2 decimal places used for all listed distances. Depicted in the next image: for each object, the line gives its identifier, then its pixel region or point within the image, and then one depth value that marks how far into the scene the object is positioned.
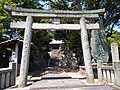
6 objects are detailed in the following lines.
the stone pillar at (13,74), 4.97
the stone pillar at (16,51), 8.32
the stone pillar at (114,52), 4.30
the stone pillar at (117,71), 4.04
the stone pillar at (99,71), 5.57
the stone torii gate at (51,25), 5.29
